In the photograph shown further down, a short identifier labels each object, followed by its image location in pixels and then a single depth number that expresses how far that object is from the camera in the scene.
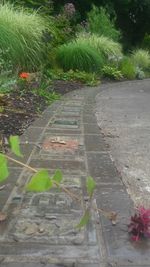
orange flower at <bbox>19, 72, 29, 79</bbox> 3.49
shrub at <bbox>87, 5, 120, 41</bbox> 7.57
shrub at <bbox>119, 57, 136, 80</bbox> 6.36
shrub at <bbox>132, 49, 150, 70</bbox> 7.72
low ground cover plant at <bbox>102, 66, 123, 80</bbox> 5.67
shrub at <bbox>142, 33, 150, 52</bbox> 12.04
